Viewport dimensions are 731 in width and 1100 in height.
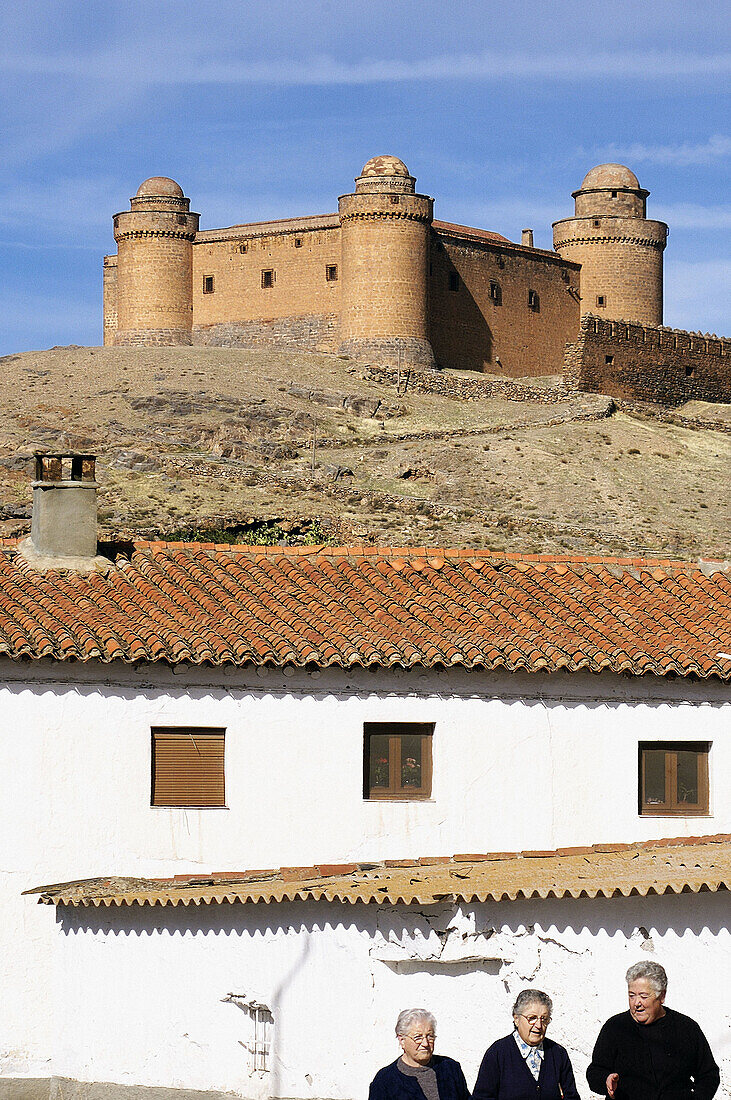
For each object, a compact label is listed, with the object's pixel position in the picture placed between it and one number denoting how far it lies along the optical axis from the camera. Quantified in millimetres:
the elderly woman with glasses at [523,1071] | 17484
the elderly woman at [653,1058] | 17406
